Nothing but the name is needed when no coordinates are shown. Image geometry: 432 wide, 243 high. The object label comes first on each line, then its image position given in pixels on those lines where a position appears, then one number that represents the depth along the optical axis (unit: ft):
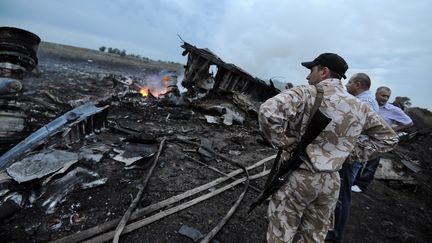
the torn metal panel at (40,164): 12.23
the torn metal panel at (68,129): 14.14
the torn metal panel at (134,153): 16.74
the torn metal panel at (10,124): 15.65
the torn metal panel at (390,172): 24.26
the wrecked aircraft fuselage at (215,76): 35.60
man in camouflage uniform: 7.23
